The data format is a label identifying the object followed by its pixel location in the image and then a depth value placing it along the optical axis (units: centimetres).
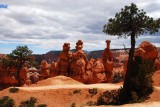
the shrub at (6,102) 2202
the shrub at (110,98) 1930
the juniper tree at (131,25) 1948
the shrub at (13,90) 2441
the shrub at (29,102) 2198
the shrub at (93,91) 2214
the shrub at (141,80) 1884
